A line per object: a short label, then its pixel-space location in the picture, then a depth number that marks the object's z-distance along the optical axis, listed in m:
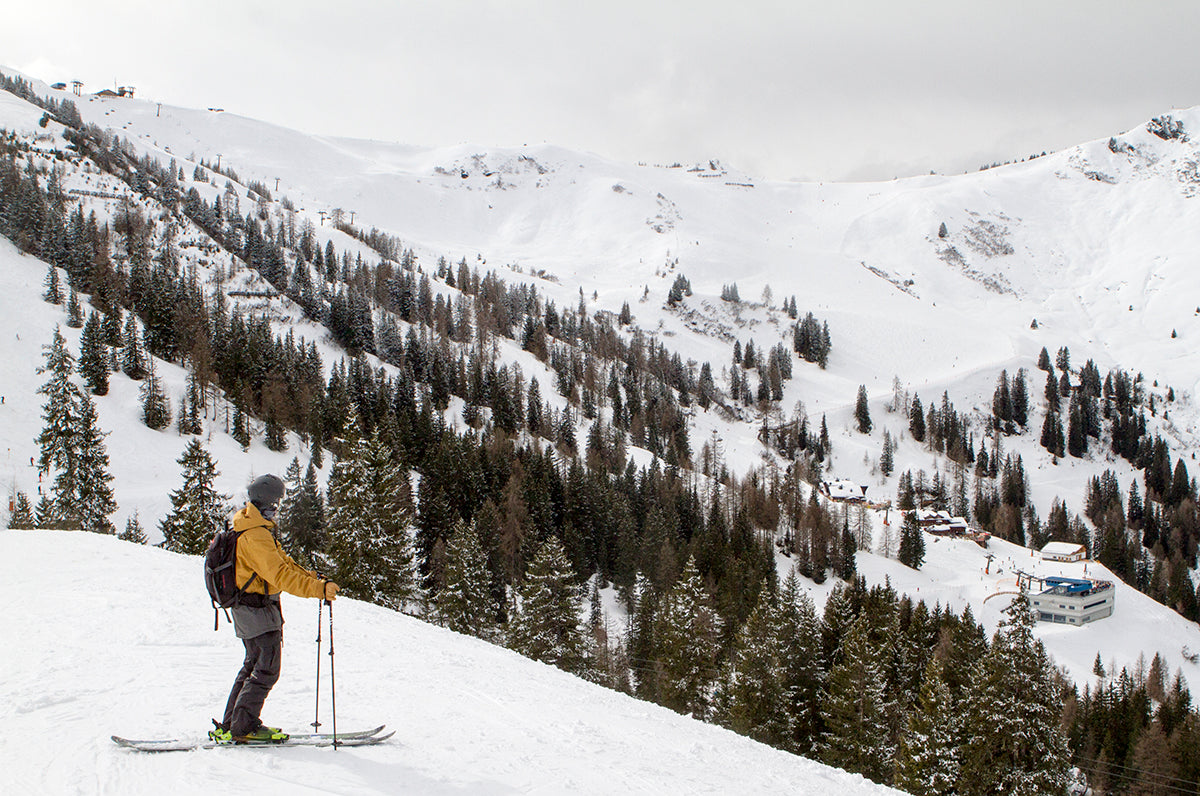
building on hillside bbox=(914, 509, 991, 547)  102.69
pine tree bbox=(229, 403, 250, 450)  69.71
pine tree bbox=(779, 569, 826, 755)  32.03
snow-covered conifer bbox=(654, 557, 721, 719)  33.38
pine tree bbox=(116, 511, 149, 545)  35.50
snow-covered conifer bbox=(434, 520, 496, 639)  34.16
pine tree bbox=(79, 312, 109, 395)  67.81
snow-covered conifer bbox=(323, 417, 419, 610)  31.50
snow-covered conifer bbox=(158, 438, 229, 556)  34.53
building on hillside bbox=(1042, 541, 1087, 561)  97.88
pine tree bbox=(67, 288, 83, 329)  78.69
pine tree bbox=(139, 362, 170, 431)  67.56
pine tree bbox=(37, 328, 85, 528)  42.06
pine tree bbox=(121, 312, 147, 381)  74.04
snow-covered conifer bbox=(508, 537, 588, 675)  31.36
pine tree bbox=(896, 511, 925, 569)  87.88
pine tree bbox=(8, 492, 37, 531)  31.83
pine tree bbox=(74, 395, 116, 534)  42.25
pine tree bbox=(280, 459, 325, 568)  48.12
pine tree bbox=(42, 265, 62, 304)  84.00
